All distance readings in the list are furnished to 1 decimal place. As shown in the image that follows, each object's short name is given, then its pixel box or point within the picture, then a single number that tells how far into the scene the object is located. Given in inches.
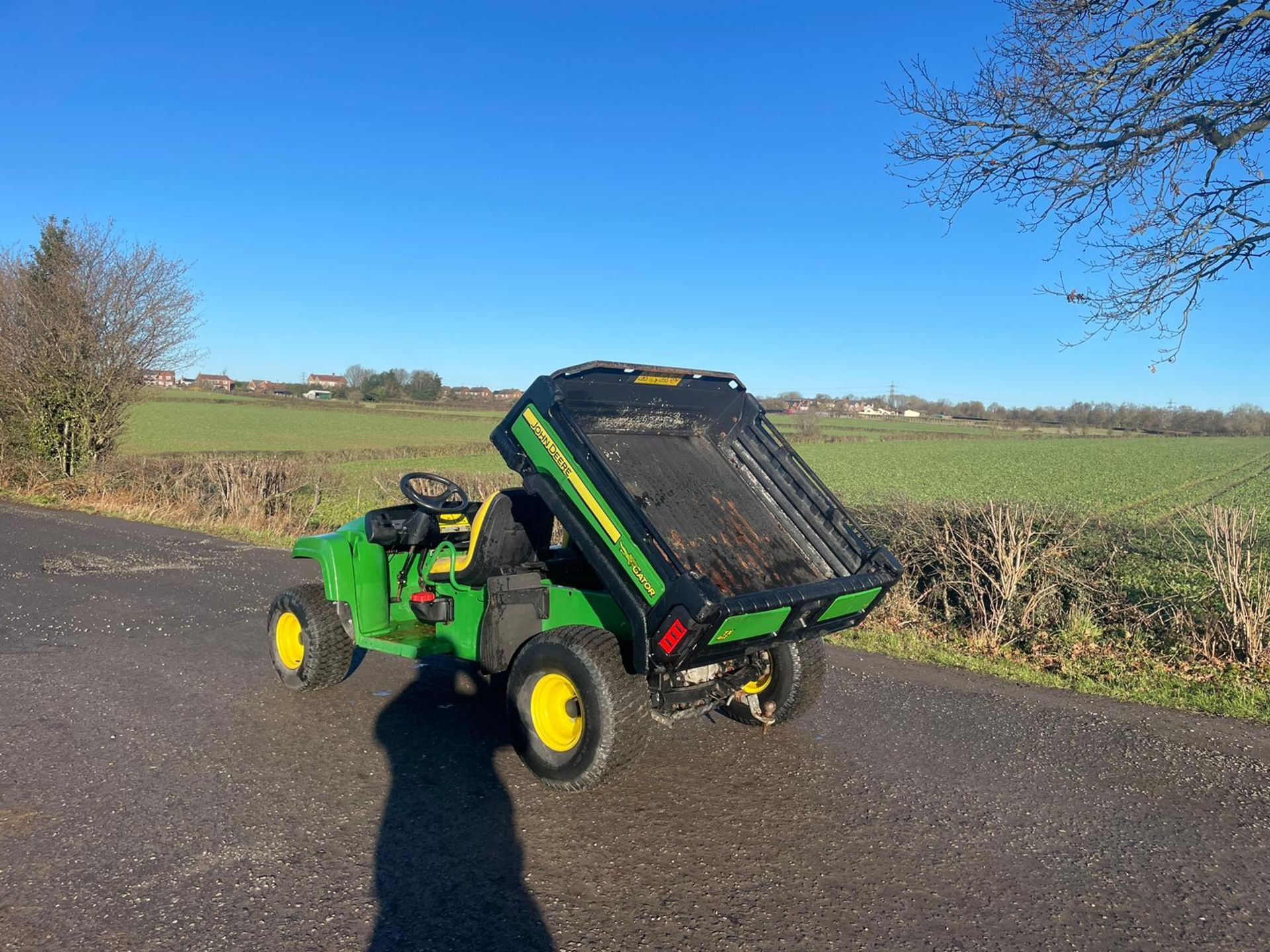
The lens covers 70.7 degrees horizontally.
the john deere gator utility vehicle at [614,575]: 164.4
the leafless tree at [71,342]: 706.8
